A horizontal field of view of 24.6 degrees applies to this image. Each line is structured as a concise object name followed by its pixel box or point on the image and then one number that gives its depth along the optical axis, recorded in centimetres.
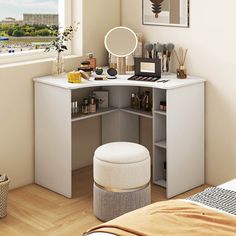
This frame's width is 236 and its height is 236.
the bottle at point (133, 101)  429
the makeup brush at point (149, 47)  416
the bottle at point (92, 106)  409
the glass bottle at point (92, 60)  421
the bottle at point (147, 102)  418
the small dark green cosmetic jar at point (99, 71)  409
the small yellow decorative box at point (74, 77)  380
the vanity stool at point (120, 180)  334
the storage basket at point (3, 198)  352
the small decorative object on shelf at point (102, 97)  429
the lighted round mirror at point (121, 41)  412
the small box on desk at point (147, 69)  397
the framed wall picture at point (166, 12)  403
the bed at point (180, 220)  207
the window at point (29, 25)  400
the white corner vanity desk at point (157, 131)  375
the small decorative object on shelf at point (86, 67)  405
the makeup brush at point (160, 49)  409
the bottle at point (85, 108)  404
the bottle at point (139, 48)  427
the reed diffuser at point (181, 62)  394
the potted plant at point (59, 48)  407
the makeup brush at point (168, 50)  407
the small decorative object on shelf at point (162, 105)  386
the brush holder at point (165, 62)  411
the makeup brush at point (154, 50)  413
